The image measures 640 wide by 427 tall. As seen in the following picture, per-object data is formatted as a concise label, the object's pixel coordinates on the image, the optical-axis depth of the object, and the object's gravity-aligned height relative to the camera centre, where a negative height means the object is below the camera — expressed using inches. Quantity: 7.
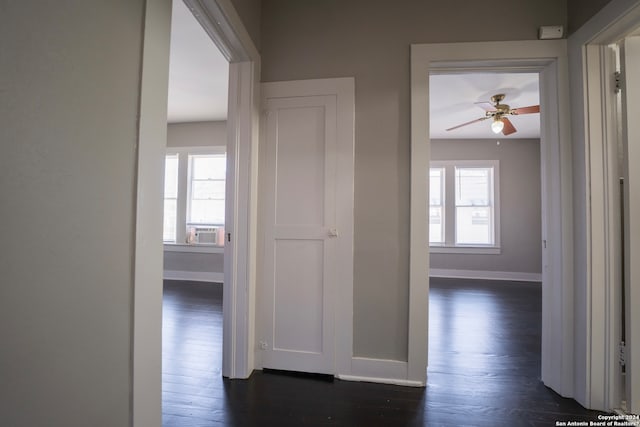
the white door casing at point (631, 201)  61.9 +5.7
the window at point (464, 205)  215.2 +15.0
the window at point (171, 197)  200.5 +17.3
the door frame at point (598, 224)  64.3 +0.3
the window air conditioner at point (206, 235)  195.3 -9.9
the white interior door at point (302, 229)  77.8 -1.9
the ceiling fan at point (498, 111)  133.0 +56.0
